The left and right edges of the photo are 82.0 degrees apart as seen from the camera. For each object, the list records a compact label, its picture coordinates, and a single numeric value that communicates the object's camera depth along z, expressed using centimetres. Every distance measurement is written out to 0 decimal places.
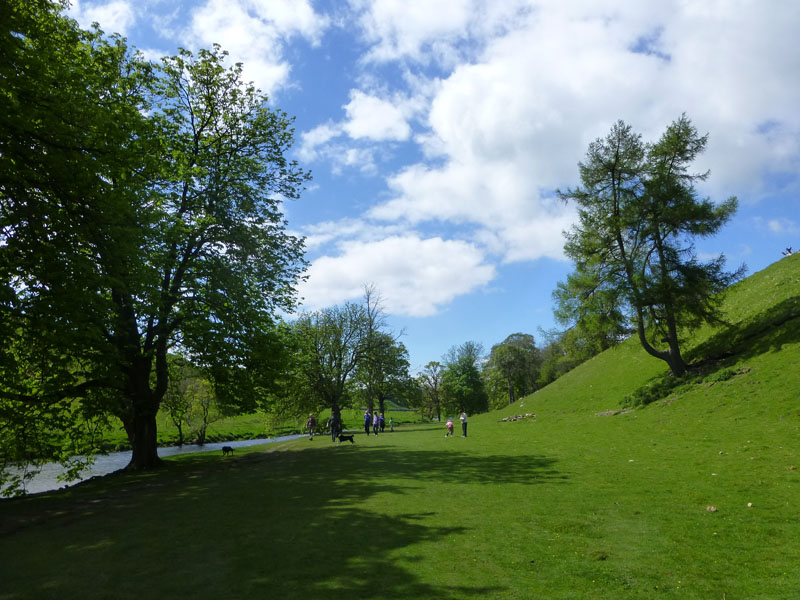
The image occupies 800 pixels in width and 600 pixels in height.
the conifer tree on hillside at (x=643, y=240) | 3183
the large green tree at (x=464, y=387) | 8831
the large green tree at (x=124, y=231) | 1183
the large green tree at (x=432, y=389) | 9756
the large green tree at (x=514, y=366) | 9088
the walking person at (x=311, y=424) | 3924
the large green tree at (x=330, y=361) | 5075
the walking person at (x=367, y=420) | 4044
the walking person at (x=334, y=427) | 3359
